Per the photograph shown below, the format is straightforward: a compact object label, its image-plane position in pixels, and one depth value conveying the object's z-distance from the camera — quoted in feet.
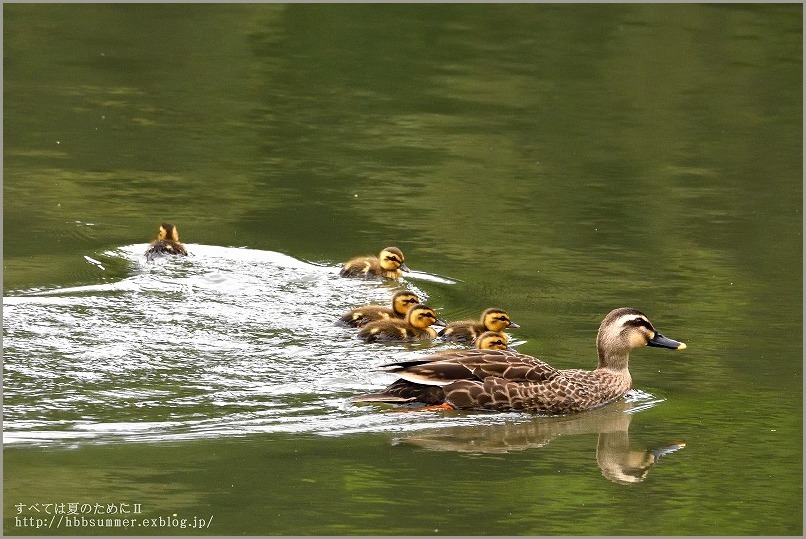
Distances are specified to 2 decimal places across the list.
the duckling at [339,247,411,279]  68.59
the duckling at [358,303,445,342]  61.11
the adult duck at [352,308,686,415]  54.08
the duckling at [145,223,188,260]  69.62
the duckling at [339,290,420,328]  62.64
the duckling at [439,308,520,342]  60.64
